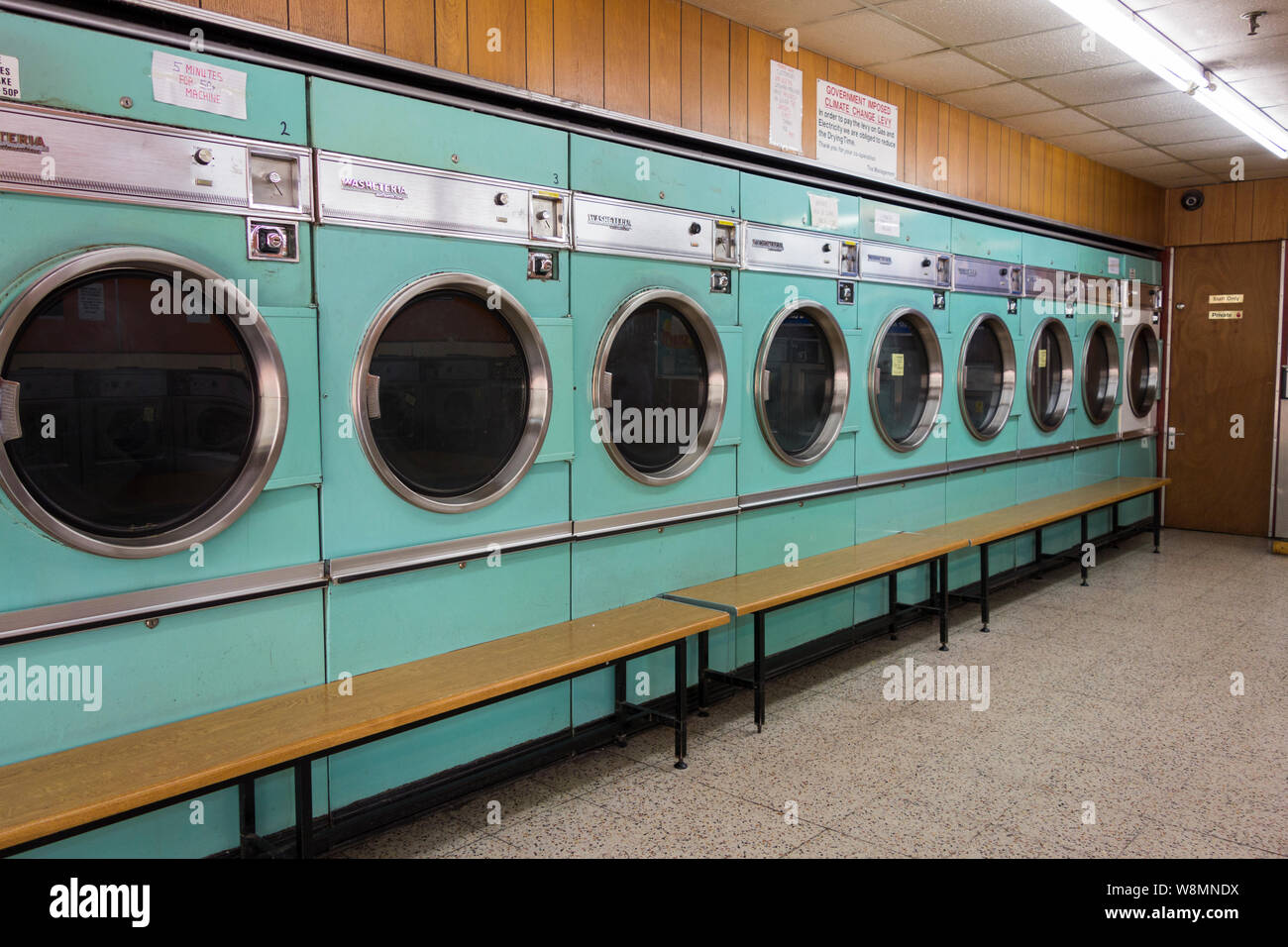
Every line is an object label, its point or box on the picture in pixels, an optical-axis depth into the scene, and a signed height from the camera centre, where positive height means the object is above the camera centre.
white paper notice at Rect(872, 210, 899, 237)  5.45 +1.02
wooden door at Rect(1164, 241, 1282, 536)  8.66 +0.11
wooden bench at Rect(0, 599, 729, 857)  2.26 -0.93
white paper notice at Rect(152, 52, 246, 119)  2.63 +0.90
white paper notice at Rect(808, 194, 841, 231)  4.95 +0.99
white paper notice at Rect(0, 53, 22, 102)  2.37 +0.81
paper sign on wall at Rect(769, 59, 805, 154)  4.74 +1.49
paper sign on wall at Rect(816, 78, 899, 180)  5.09 +1.49
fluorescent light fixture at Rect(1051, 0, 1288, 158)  4.31 +1.81
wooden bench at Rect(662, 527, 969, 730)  4.14 -0.86
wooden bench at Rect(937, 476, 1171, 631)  5.80 -0.81
